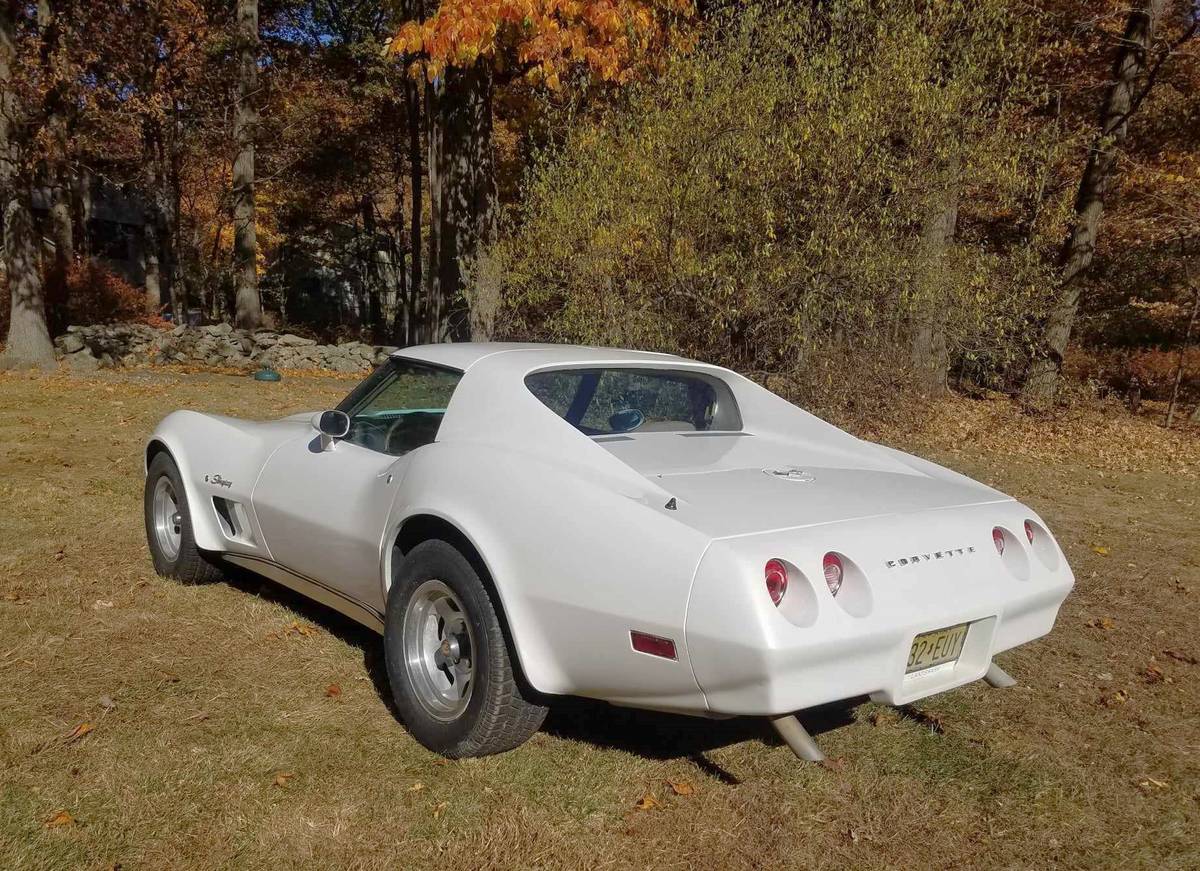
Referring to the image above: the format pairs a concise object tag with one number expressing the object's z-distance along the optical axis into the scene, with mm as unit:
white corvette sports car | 2568
